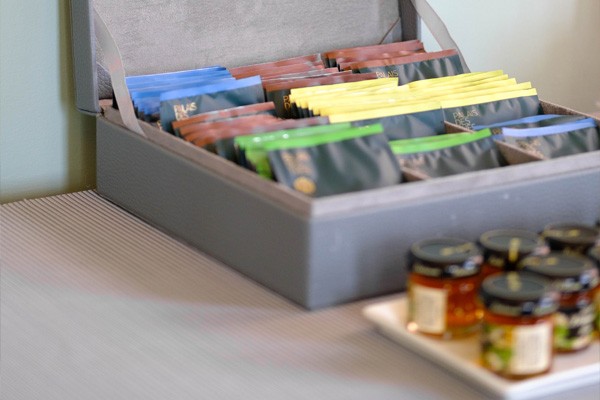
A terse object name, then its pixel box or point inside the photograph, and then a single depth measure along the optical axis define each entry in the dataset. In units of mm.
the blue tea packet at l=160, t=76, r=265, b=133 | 1236
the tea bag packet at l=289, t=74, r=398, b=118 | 1253
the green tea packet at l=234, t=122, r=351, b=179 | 1136
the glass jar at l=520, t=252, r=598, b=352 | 989
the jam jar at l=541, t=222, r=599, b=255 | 1044
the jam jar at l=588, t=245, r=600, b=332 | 1011
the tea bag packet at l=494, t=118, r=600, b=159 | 1223
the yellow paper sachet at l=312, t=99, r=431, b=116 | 1232
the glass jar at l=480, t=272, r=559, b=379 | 952
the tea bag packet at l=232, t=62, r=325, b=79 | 1342
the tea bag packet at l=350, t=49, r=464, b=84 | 1362
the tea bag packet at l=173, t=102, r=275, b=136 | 1216
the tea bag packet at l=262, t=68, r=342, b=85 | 1320
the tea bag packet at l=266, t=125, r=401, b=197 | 1115
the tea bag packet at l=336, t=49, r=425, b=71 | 1378
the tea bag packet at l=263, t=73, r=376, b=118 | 1292
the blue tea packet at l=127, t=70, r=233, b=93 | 1283
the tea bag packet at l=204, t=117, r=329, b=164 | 1177
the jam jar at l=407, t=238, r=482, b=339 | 998
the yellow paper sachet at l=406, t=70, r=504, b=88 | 1318
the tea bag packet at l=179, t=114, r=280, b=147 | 1192
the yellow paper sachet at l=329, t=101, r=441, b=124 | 1215
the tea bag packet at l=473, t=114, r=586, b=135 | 1256
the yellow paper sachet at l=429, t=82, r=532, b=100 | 1289
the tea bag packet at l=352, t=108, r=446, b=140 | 1233
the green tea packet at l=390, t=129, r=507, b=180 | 1180
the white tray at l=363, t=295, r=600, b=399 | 969
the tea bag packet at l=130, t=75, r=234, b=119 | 1257
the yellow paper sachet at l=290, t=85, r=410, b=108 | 1253
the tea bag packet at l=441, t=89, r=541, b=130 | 1278
